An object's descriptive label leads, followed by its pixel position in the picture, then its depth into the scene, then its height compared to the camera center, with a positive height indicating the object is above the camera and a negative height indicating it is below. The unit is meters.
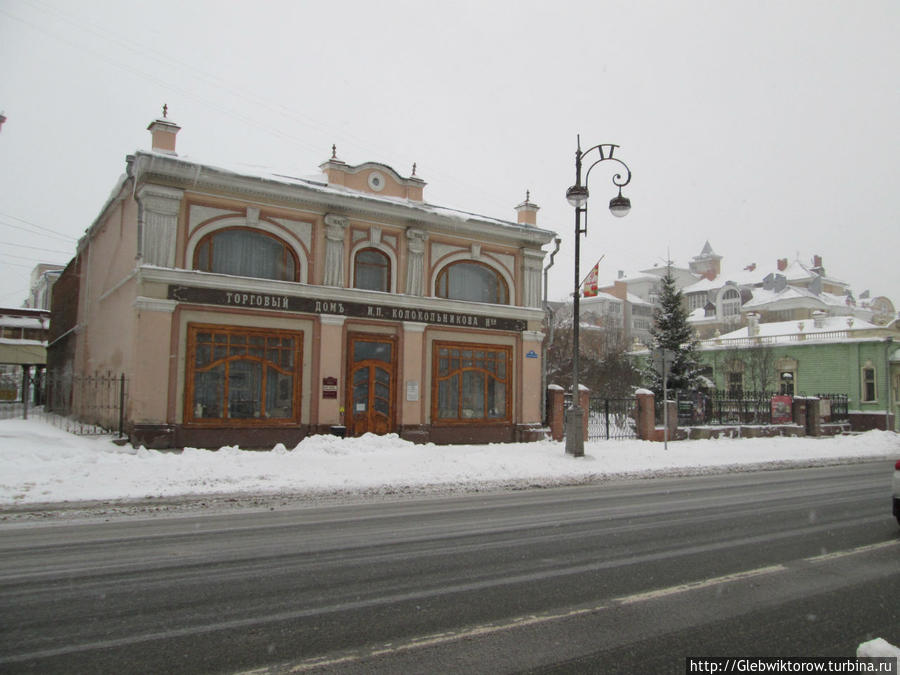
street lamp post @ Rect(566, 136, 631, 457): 18.09 +3.48
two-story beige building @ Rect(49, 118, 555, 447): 17.50 +2.42
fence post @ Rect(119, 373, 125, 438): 17.12 -0.54
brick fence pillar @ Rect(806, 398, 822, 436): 30.38 -1.05
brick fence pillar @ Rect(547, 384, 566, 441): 22.66 -0.73
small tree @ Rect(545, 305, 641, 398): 45.25 +1.63
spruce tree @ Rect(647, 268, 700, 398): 35.53 +3.07
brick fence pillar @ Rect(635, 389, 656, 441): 24.41 -0.73
